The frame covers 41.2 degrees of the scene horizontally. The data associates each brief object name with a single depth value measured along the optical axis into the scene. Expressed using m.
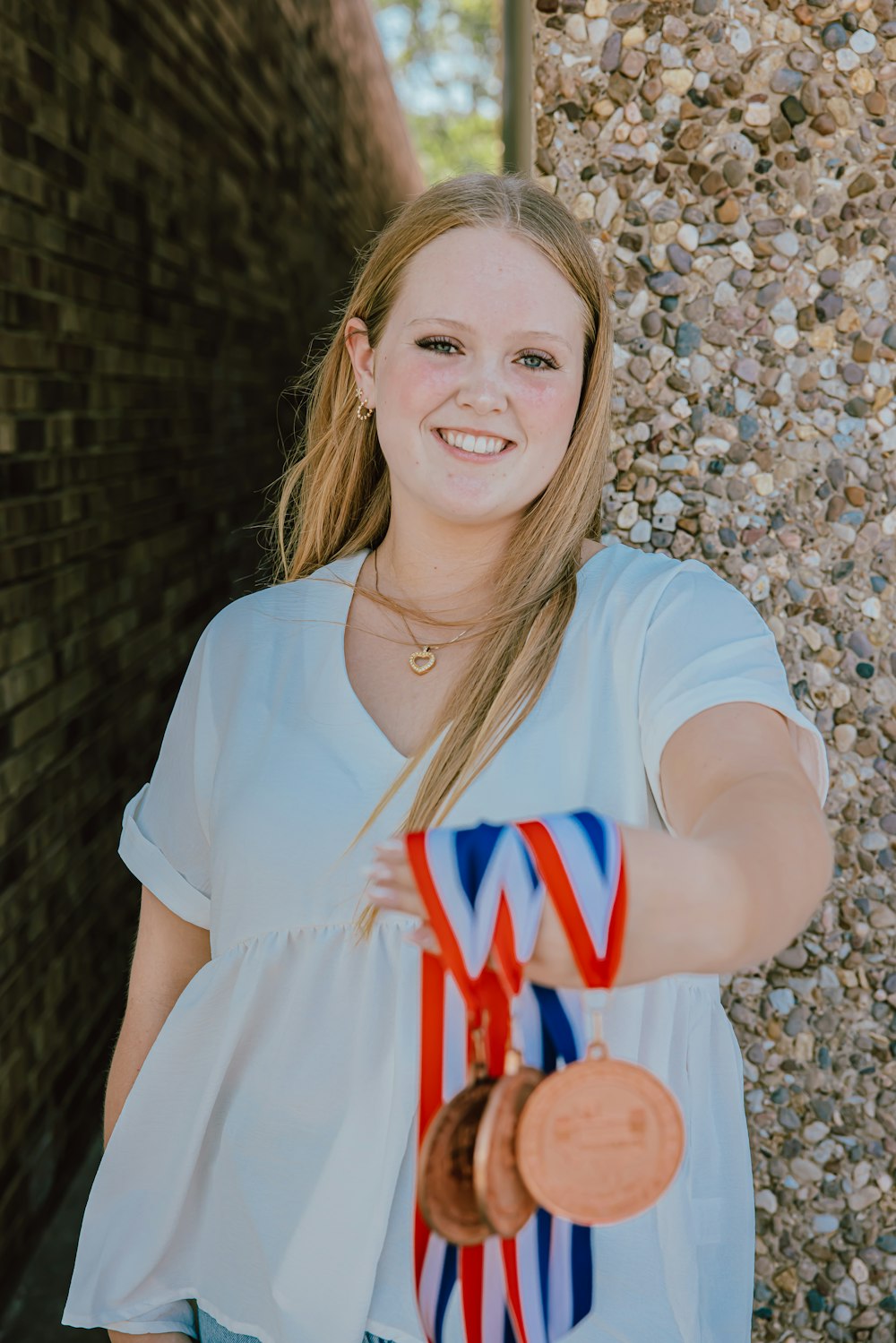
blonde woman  1.55
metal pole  5.44
